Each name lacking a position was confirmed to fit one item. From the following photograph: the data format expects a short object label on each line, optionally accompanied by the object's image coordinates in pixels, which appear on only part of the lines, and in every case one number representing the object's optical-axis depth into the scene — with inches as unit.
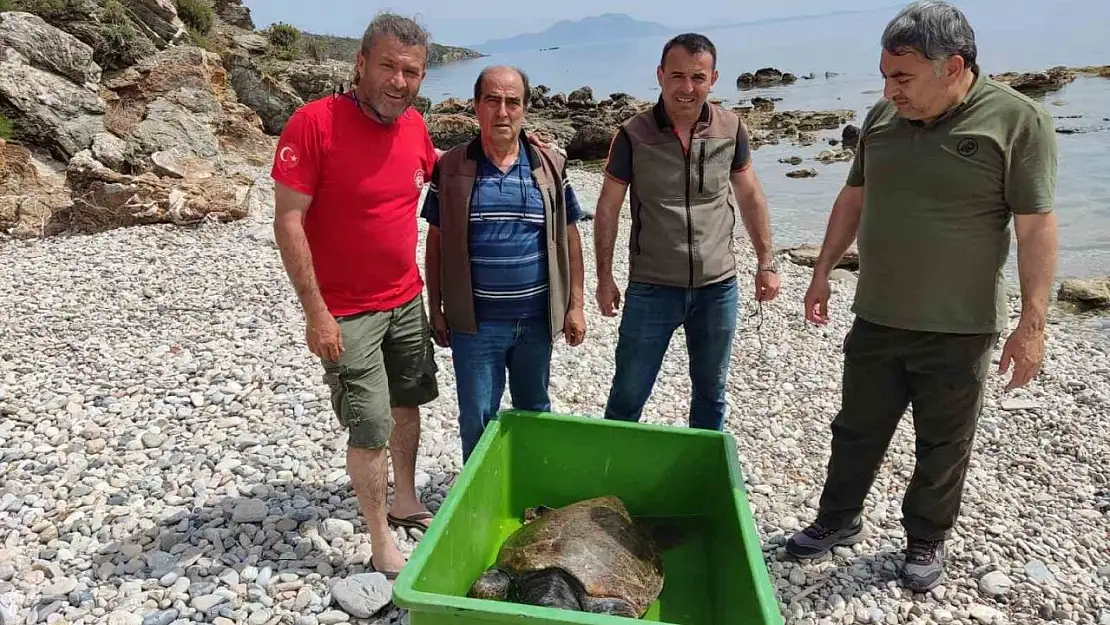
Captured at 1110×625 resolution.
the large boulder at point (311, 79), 671.8
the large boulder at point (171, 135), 396.2
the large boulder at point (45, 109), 388.2
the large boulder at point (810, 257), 411.8
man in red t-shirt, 104.0
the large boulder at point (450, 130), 705.6
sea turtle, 94.2
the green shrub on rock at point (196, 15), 673.6
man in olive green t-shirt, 98.3
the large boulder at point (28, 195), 342.3
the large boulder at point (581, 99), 1379.2
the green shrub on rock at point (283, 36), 843.1
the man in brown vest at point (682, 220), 125.7
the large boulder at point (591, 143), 877.8
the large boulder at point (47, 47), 409.1
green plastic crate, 97.4
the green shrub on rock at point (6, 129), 378.6
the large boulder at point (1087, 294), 348.2
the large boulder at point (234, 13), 868.0
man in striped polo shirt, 116.2
